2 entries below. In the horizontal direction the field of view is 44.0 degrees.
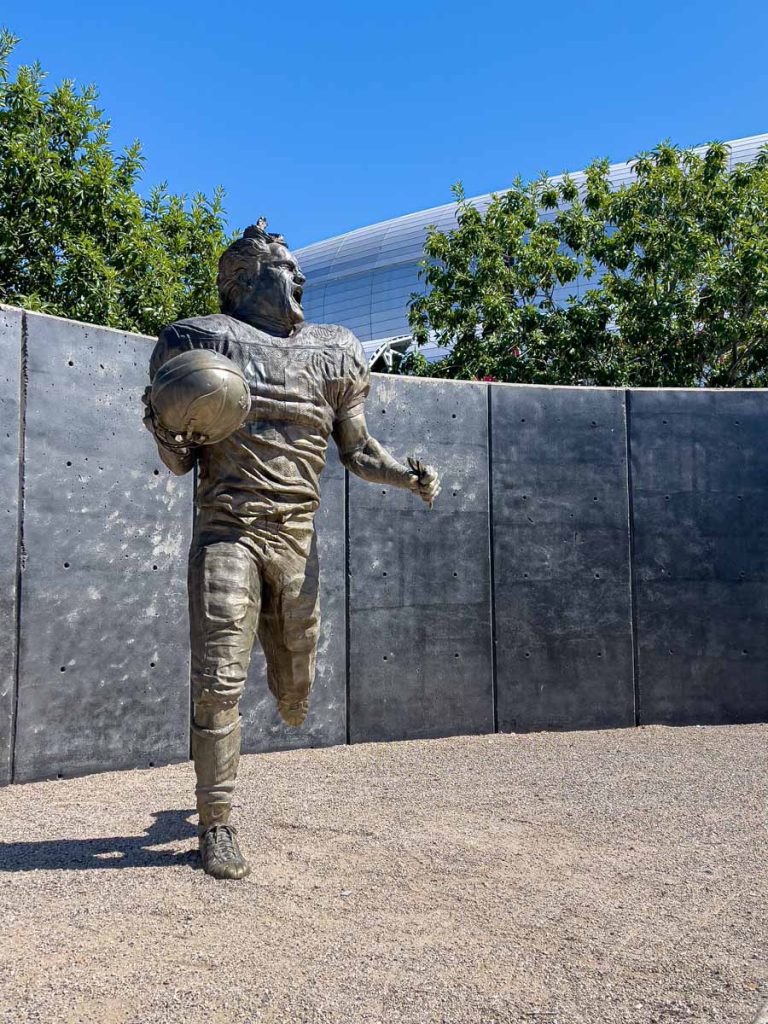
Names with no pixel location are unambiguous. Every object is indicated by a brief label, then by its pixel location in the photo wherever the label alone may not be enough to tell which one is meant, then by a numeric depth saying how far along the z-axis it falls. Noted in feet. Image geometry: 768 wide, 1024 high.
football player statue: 11.52
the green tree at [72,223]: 30.58
